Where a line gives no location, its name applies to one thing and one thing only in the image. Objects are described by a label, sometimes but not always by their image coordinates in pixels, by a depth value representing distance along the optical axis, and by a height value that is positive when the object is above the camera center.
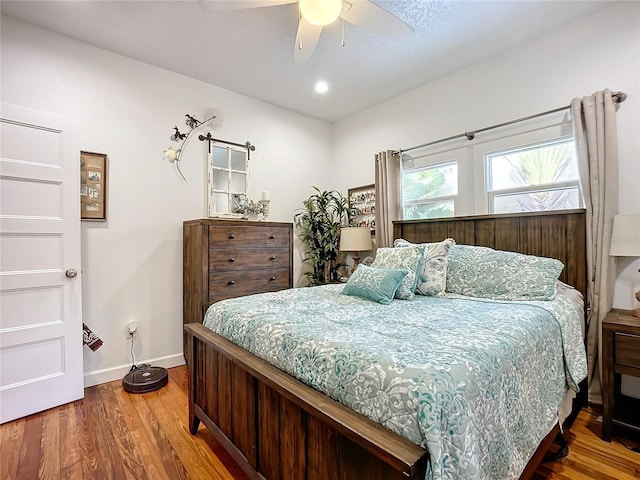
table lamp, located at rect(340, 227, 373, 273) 3.73 -0.03
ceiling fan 1.73 +1.27
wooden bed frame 0.94 -0.67
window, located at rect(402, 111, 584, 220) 2.61 +0.59
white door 2.17 -0.15
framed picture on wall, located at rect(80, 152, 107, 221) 2.68 +0.47
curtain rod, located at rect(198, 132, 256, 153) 3.33 +1.06
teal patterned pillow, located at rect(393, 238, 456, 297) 2.32 -0.26
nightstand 1.84 -0.75
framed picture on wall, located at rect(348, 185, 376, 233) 4.01 +0.40
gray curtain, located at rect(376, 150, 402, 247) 3.62 +0.46
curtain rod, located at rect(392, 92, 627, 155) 2.27 +0.98
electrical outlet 2.88 -0.78
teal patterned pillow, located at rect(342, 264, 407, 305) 2.07 -0.31
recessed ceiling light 3.41 +1.65
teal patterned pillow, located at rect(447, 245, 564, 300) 2.07 -0.27
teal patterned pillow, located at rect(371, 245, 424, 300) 2.19 -0.19
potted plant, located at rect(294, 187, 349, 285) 4.13 +0.03
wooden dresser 2.83 -0.20
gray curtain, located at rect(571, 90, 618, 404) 2.23 +0.22
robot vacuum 2.56 -1.14
